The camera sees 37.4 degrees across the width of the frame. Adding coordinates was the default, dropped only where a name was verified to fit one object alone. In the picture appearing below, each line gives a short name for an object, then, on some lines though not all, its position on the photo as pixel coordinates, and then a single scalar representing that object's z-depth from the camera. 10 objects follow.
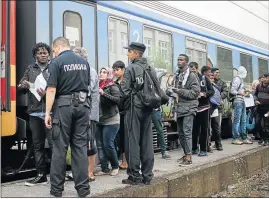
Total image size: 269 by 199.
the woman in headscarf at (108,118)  5.07
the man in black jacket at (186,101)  6.04
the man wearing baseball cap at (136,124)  4.61
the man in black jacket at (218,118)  7.74
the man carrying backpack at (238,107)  8.55
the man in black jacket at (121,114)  5.41
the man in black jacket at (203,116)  6.86
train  5.10
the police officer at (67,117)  4.02
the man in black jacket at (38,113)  4.65
